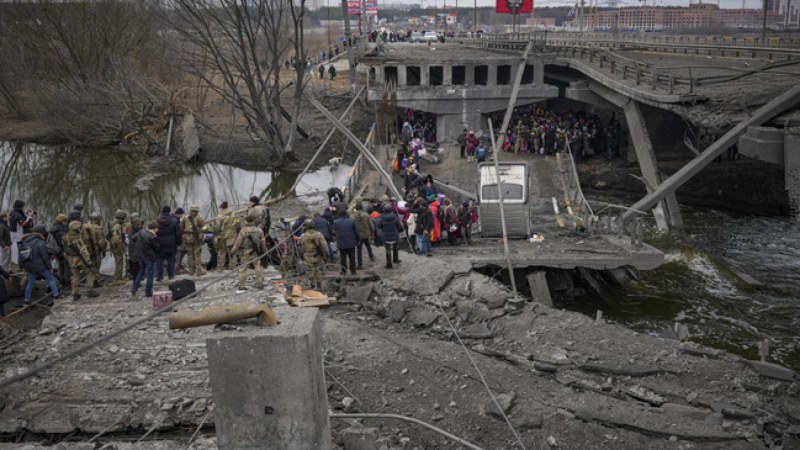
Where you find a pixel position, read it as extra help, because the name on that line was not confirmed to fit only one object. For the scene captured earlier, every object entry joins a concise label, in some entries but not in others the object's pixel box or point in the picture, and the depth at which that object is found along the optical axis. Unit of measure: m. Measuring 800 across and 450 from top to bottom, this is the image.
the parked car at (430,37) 74.44
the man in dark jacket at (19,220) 16.34
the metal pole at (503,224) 16.26
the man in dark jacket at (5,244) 15.13
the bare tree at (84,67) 41.44
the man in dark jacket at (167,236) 13.88
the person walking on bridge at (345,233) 14.16
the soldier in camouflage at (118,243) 14.48
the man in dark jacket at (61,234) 14.59
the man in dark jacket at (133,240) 13.77
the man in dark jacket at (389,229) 14.99
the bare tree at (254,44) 34.31
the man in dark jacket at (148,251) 13.62
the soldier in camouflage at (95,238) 14.12
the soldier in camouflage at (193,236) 14.49
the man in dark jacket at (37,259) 13.88
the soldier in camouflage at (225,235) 14.94
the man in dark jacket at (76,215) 14.11
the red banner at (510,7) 66.56
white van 19.50
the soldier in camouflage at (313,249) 13.73
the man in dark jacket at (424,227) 16.72
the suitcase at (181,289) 12.92
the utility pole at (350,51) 46.09
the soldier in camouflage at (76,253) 13.78
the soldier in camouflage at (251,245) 13.61
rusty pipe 7.16
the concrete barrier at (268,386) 6.92
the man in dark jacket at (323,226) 14.89
